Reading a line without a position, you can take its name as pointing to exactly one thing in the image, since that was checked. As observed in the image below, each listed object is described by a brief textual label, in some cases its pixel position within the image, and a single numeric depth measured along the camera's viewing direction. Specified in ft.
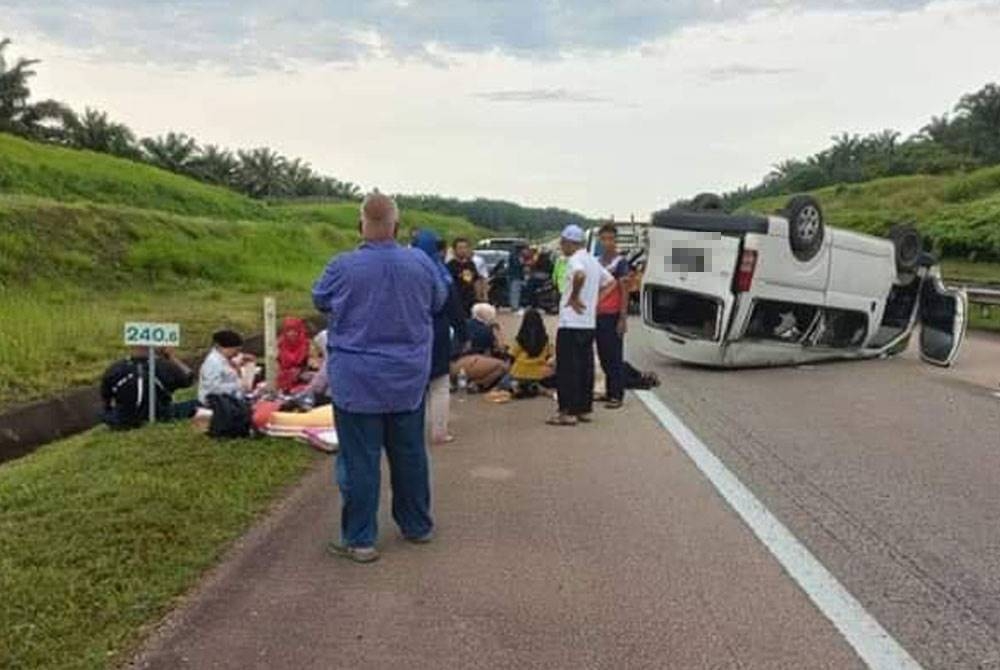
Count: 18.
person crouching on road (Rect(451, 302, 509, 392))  41.78
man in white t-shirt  33.58
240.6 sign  32.58
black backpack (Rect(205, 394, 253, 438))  30.63
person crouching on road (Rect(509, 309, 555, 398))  40.01
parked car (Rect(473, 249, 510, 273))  98.07
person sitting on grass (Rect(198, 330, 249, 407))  33.04
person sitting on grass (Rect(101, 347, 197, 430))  34.32
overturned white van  46.39
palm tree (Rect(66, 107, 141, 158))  198.49
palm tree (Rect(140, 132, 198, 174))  238.27
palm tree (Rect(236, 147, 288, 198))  284.41
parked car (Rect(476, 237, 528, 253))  127.16
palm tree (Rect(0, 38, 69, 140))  175.83
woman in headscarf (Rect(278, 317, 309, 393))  38.01
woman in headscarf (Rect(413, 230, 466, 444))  30.17
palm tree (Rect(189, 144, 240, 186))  257.34
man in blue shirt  19.89
